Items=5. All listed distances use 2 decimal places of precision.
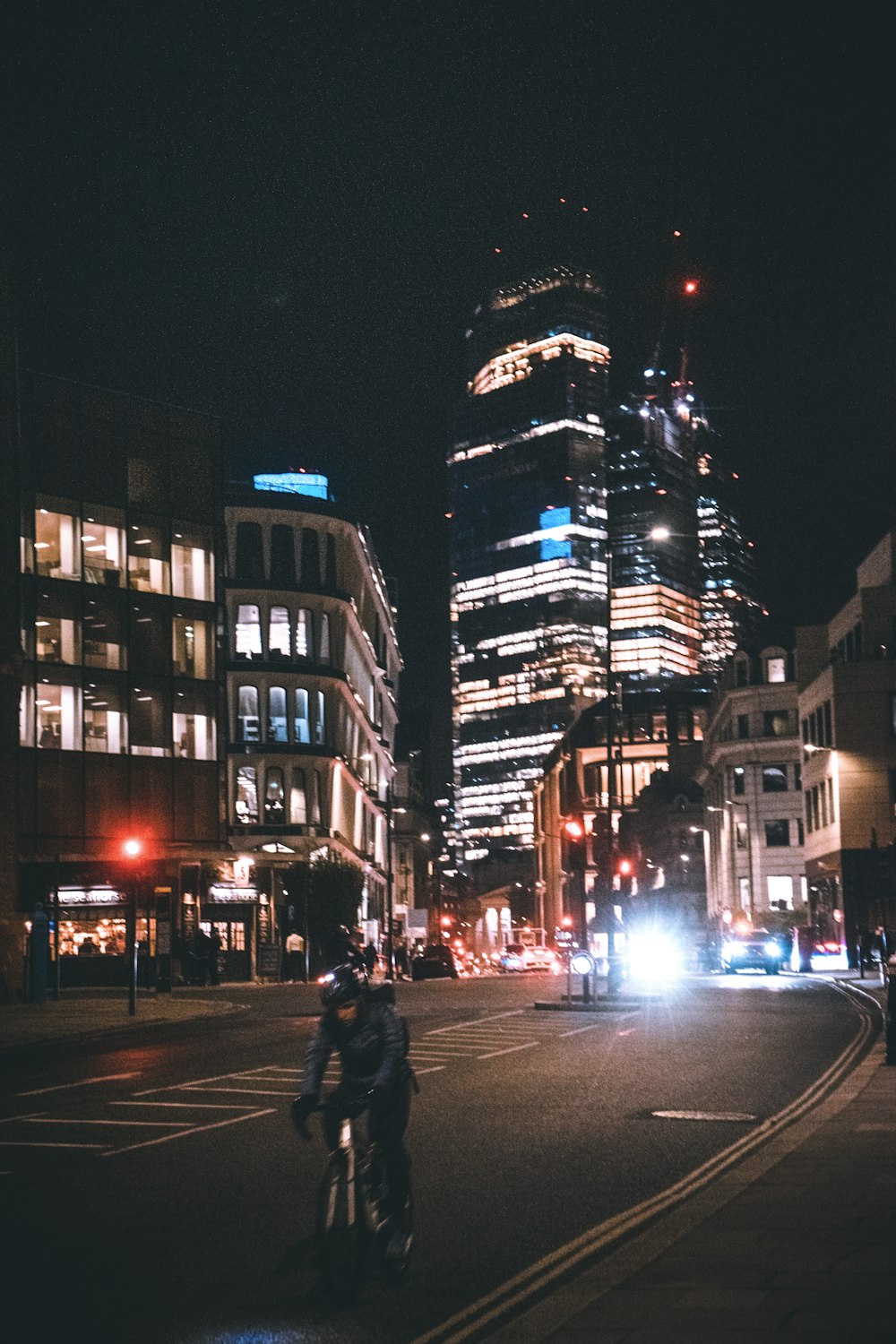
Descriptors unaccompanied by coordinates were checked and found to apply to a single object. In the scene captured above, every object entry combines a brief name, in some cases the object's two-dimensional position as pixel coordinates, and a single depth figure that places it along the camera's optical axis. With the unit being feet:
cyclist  28.43
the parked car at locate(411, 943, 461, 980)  231.50
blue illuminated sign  315.37
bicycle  26.63
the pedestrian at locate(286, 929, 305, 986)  216.33
